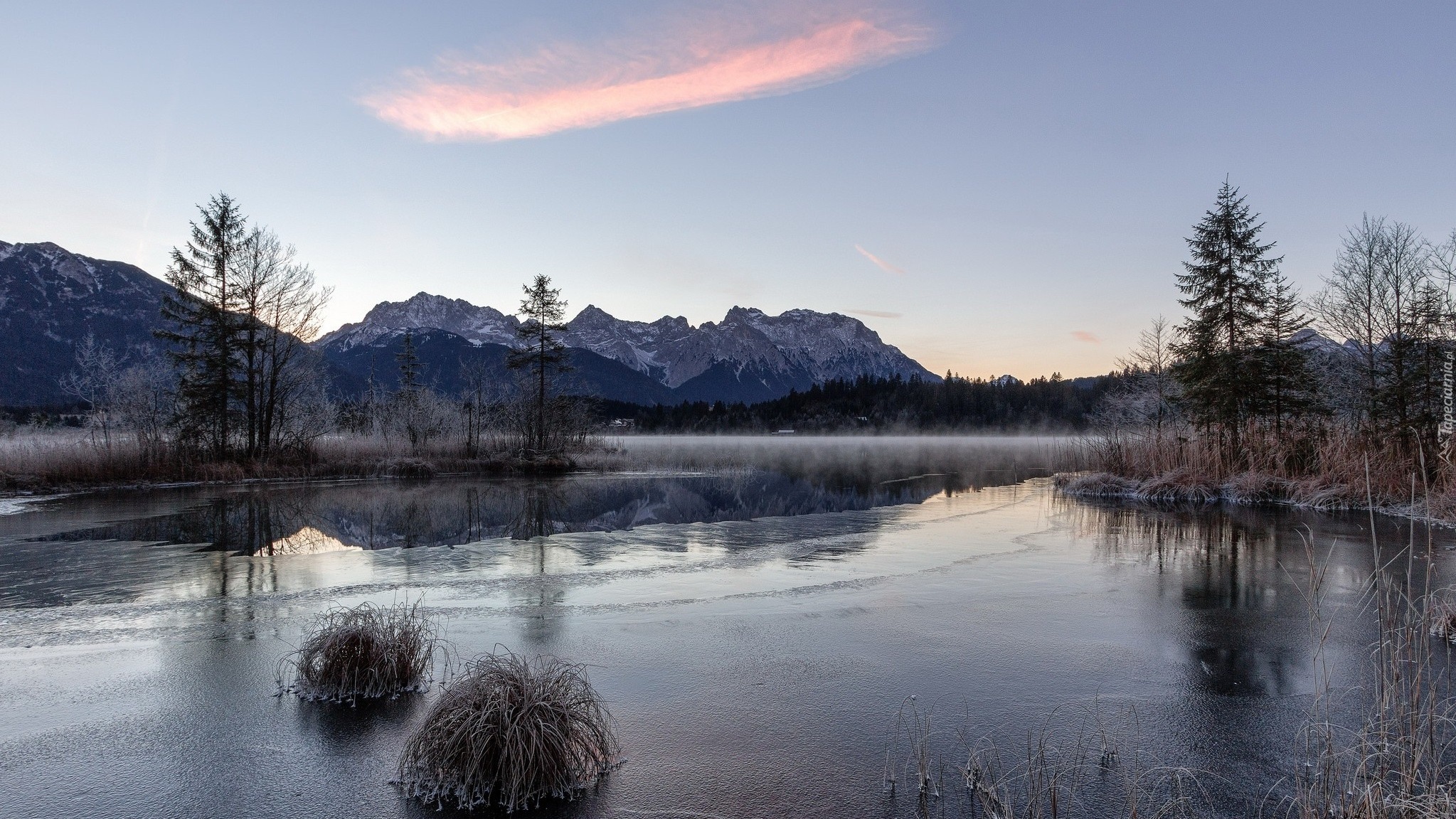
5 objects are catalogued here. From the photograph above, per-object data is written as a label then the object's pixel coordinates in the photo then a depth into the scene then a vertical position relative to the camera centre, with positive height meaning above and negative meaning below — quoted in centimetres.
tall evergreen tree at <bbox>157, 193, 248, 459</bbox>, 2905 +416
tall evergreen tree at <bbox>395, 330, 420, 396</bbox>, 5925 +484
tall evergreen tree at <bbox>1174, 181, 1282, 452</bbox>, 2769 +470
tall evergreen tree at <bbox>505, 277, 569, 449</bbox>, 4247 +519
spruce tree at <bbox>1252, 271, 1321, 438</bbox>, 2698 +224
